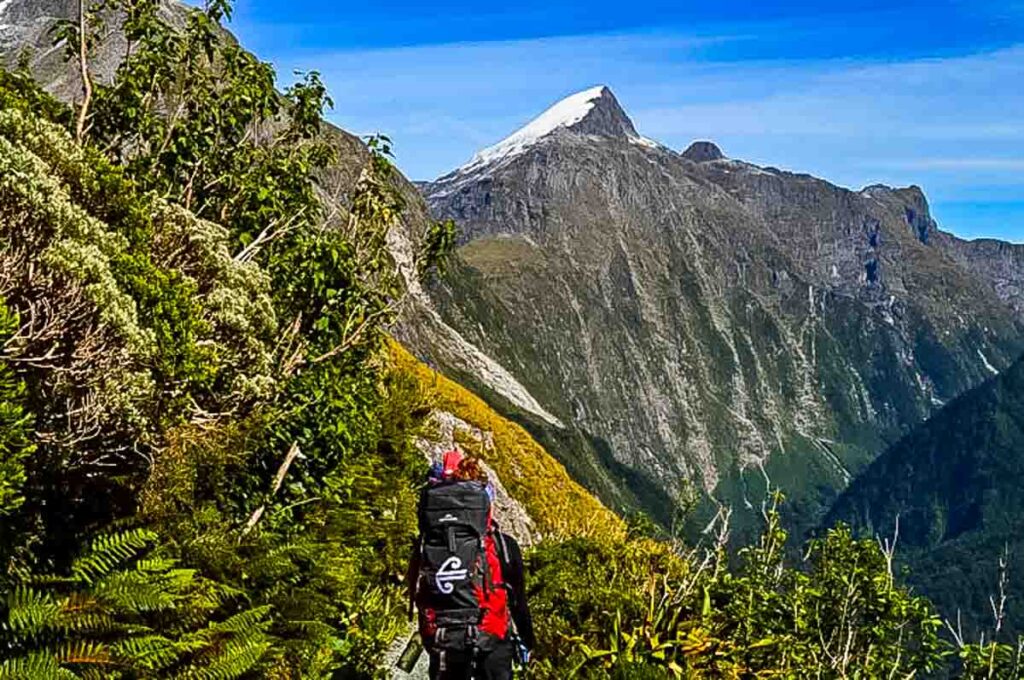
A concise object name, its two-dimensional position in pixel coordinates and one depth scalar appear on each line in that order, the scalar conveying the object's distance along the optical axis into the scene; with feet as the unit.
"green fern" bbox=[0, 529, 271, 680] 22.30
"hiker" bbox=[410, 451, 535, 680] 26.25
